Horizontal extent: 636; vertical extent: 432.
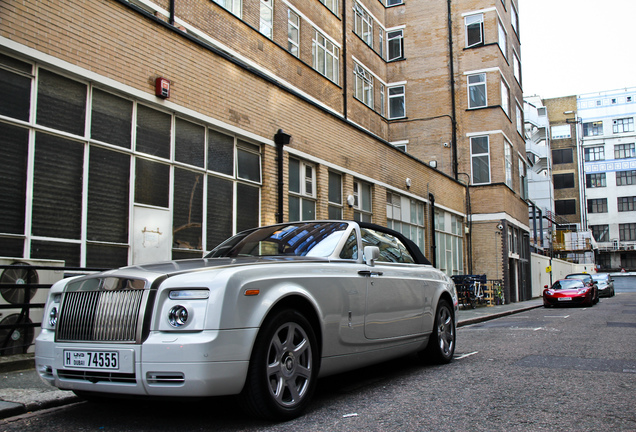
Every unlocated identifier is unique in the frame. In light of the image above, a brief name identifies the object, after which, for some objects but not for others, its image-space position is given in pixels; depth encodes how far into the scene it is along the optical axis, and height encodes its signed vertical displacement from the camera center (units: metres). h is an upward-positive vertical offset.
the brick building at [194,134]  8.45 +2.78
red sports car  24.19 -1.15
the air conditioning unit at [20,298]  7.14 -0.37
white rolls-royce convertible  3.85 -0.43
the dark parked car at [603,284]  39.56 -1.20
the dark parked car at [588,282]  25.68 -0.69
